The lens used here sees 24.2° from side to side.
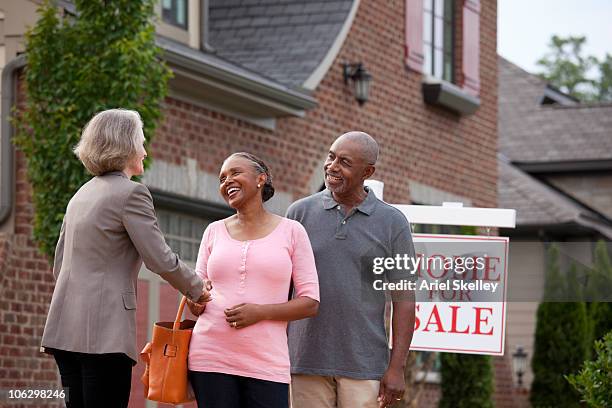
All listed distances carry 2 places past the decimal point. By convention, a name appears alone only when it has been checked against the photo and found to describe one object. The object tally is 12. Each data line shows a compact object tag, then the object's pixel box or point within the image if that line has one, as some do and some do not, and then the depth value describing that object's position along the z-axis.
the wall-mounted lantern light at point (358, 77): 14.87
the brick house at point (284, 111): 10.67
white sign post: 7.63
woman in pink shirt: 5.54
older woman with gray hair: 5.33
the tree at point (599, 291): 15.55
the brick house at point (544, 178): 21.73
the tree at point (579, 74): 55.09
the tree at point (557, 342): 18.55
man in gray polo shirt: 5.93
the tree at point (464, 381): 16.83
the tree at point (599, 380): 8.02
